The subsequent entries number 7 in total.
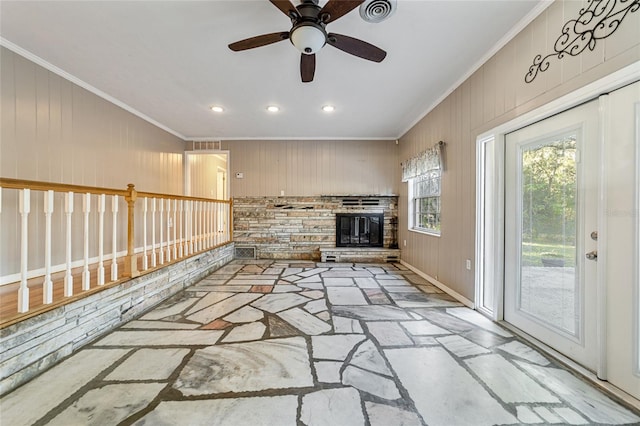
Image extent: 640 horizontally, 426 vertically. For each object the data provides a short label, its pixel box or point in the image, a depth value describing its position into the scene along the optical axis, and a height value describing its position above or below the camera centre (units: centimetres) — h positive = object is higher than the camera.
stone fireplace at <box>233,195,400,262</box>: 538 -29
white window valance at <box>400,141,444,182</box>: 338 +76
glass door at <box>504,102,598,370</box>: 166 -15
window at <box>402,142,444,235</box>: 358 +40
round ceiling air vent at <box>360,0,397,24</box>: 166 +140
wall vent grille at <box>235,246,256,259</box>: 541 -91
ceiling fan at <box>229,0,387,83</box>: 162 +130
